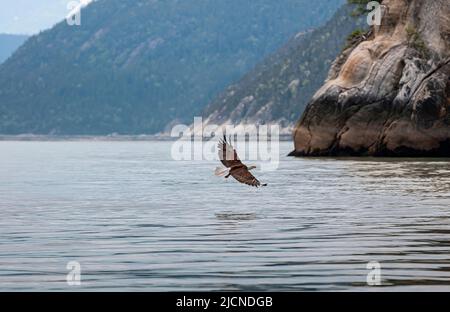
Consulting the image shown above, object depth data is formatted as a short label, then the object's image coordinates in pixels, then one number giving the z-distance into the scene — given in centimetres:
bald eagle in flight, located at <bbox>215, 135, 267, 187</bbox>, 3009
